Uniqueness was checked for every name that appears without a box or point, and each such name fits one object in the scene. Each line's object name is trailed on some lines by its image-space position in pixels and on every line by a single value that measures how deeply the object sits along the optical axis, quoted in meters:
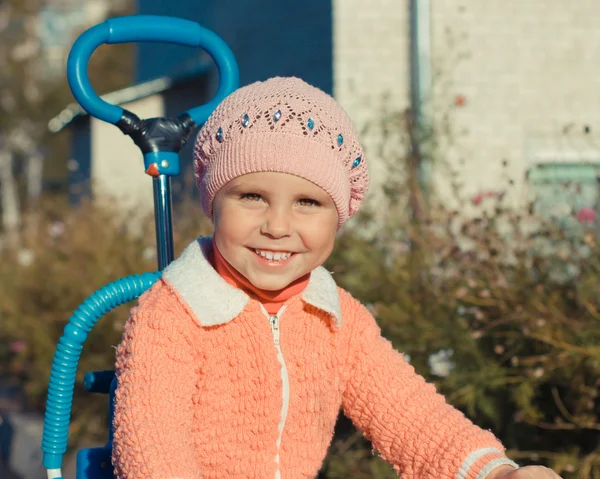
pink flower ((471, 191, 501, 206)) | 3.83
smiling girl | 1.98
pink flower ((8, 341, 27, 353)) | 5.98
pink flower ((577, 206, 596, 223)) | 3.51
